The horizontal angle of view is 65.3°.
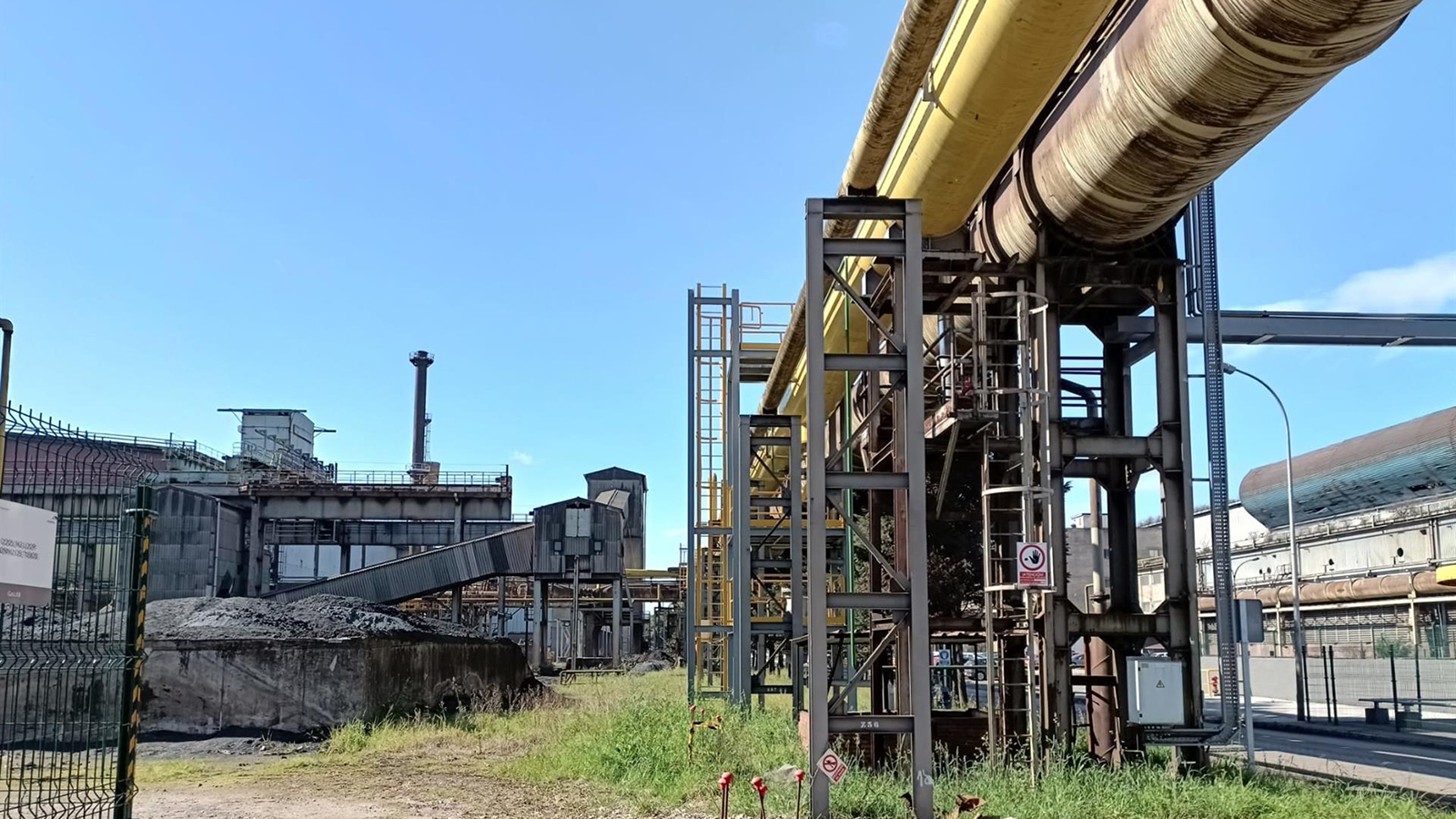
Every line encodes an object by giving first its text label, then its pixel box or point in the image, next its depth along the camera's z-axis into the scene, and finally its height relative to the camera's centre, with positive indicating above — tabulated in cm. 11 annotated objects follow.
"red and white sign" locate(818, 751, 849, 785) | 821 -139
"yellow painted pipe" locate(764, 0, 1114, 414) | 841 +394
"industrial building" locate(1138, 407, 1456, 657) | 3497 +120
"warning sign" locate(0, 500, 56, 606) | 739 +12
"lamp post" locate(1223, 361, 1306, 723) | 2292 -113
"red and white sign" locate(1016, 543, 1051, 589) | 1086 +9
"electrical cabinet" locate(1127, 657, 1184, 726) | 1145 -114
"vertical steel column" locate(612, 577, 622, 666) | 4216 -168
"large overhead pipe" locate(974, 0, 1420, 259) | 754 +359
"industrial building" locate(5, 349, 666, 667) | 4119 +112
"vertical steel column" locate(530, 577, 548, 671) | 4203 -191
